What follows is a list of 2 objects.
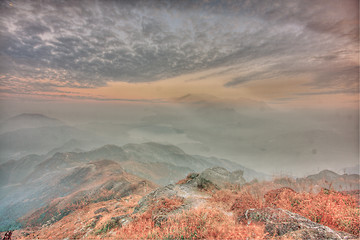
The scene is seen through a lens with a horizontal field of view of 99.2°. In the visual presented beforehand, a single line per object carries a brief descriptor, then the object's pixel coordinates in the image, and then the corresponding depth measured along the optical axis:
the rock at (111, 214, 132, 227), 8.96
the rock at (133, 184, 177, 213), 11.26
